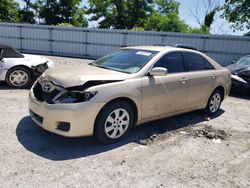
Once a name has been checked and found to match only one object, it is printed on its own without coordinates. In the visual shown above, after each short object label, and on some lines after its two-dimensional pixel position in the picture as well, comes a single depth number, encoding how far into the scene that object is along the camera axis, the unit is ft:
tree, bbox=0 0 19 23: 68.72
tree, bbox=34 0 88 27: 74.02
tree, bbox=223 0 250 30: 48.23
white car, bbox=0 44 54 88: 17.86
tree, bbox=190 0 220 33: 68.66
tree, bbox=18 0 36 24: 77.75
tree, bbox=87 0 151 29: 81.03
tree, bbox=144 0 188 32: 73.36
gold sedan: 9.39
